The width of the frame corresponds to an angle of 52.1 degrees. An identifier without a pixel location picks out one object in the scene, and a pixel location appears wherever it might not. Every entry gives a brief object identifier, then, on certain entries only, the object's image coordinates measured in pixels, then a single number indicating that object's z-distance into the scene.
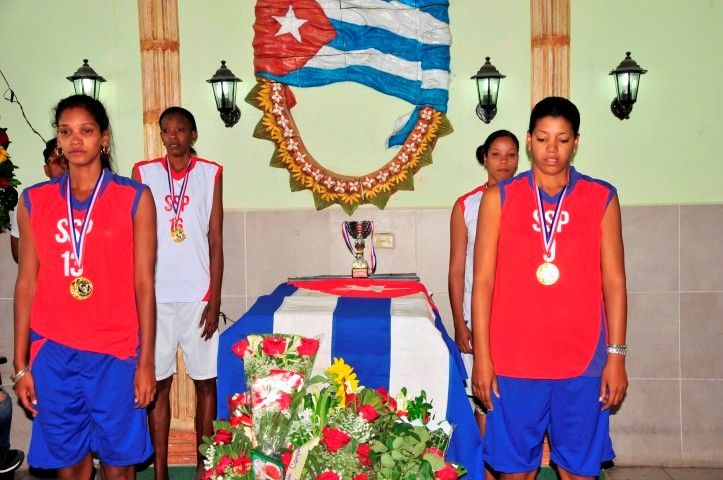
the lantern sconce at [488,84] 4.18
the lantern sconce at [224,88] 4.25
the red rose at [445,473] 2.13
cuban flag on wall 4.32
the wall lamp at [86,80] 4.22
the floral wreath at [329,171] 4.30
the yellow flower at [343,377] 2.44
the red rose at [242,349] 2.40
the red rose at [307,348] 2.38
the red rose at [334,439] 2.11
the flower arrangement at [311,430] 2.11
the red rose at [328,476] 2.03
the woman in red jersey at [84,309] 2.40
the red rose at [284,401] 2.22
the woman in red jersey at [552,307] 2.35
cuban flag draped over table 2.70
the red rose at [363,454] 2.17
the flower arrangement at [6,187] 3.51
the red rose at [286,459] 2.12
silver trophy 4.05
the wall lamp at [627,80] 4.08
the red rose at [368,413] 2.26
